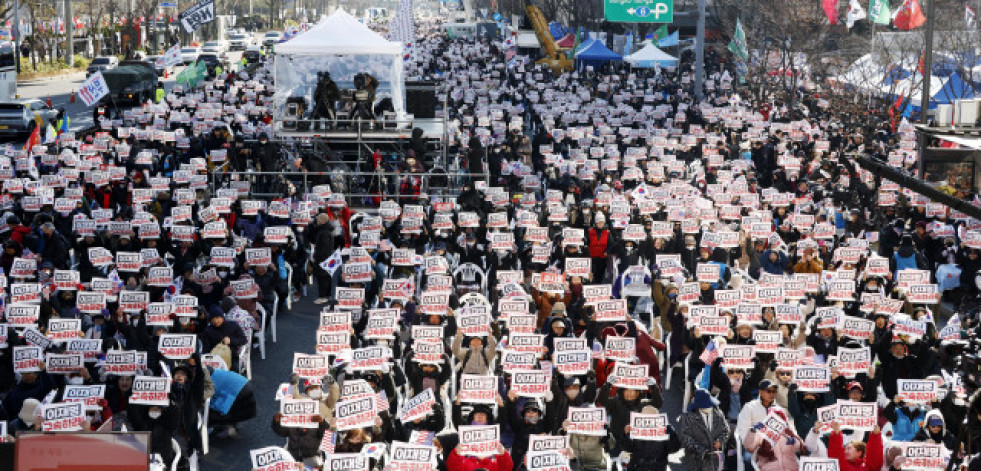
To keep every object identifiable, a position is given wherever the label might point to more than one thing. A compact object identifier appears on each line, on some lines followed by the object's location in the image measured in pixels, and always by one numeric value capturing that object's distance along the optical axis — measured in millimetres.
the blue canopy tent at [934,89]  38875
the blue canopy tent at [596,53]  57031
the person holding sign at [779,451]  11781
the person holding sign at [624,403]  12727
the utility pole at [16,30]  64625
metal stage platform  30000
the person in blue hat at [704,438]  12188
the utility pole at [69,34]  71125
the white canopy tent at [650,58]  52375
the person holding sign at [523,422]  12445
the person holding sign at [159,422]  12625
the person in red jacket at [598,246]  20578
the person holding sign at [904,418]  12781
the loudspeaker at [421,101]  35469
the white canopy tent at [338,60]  31312
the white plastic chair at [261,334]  17219
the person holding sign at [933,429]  12281
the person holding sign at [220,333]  15273
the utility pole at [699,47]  47406
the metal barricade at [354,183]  26250
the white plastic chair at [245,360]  15789
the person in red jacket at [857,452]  11680
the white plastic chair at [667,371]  16125
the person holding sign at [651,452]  12227
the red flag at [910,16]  40531
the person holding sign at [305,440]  12398
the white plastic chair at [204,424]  13805
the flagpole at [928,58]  20712
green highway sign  47906
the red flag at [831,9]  49000
